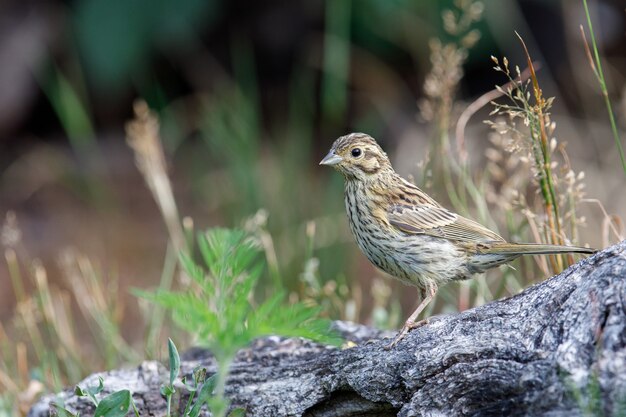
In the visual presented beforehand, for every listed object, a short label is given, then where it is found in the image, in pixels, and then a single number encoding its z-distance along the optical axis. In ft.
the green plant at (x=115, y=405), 19.65
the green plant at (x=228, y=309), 17.28
